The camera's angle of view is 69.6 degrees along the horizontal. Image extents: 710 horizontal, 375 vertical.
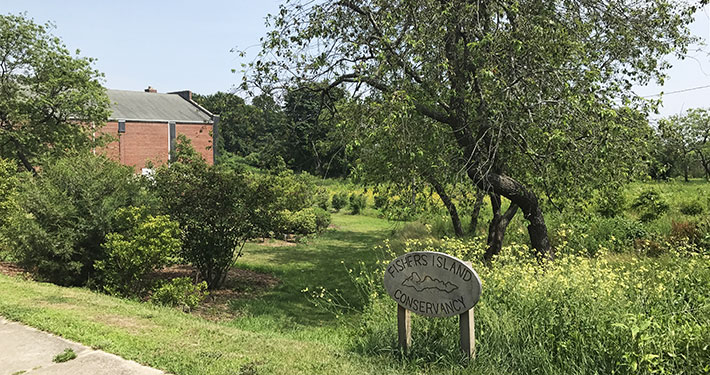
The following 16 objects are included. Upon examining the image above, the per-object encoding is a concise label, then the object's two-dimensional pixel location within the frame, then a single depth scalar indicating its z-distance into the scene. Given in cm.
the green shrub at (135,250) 798
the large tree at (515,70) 706
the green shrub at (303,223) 1634
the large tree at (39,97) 1922
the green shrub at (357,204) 2728
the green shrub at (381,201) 895
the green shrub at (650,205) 1328
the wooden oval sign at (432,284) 431
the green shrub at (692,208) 1388
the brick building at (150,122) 3962
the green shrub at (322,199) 2007
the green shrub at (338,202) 2794
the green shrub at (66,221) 849
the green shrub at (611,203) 932
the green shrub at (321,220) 1946
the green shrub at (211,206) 946
